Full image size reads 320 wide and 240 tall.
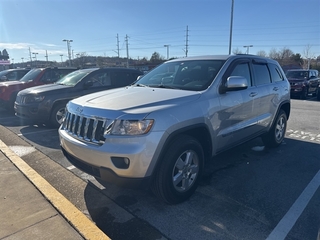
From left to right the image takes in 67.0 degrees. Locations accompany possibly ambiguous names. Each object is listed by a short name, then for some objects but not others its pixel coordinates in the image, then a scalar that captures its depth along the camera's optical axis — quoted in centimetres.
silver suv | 256
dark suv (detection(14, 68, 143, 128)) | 643
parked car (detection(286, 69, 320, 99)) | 1509
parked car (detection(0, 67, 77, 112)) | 878
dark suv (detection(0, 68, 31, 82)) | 1207
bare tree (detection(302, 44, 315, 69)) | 5138
